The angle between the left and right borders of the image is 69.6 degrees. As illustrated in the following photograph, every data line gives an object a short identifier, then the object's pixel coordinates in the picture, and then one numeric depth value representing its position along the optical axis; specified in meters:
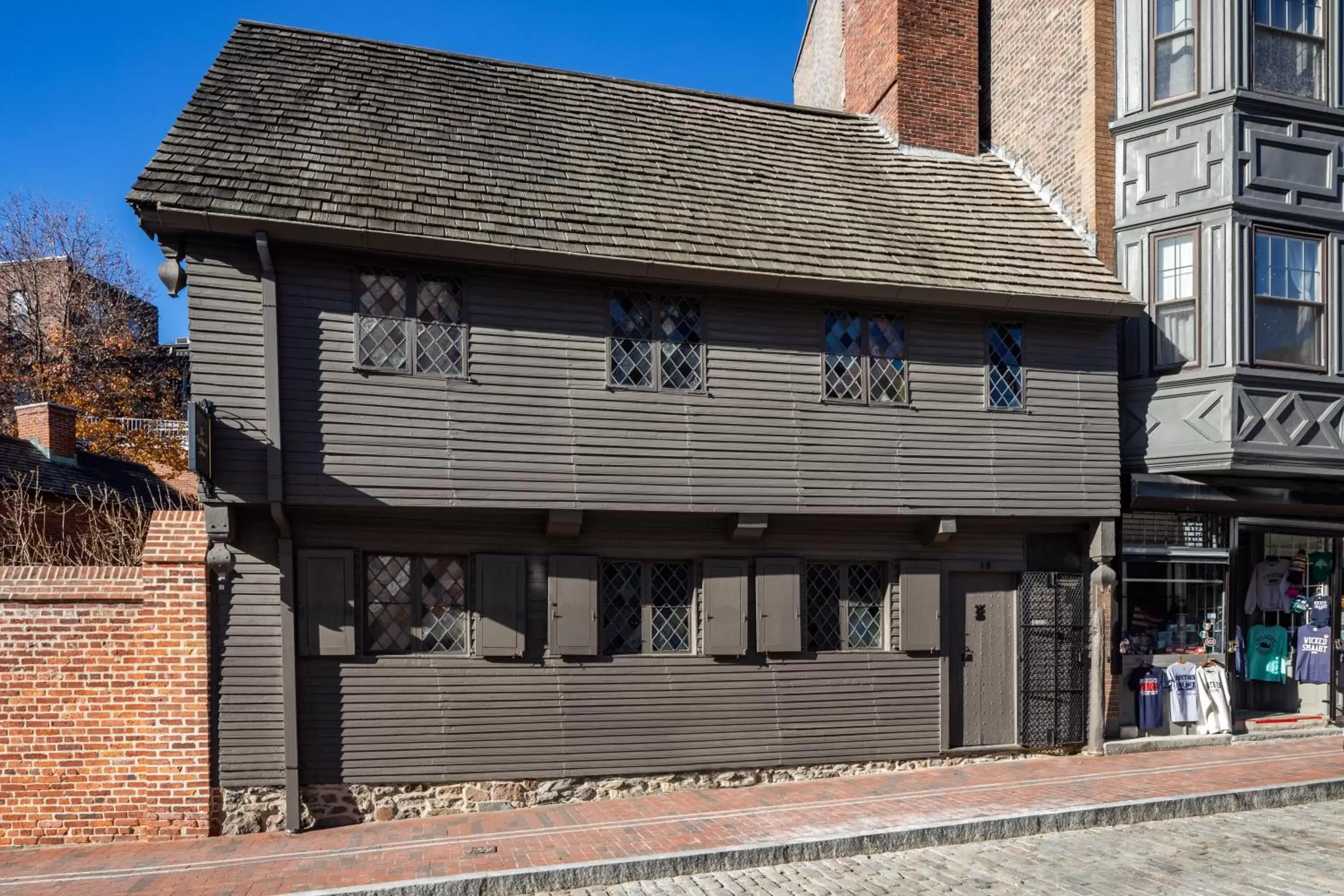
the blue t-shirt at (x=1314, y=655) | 13.30
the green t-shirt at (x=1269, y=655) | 13.52
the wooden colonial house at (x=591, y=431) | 9.33
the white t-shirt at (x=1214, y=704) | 12.77
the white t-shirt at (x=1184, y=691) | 12.63
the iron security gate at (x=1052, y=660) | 11.91
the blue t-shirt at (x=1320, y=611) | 13.43
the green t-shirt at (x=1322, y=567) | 13.66
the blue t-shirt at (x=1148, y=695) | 12.53
